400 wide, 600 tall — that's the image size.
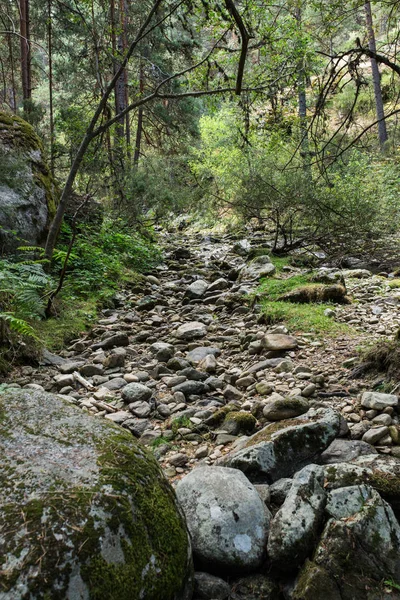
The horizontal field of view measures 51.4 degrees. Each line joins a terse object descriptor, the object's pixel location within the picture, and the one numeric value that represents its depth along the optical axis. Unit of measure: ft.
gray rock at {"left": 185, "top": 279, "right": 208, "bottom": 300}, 25.60
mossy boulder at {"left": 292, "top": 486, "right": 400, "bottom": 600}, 5.67
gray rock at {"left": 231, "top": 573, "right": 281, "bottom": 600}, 5.98
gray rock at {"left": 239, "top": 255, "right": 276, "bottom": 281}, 28.14
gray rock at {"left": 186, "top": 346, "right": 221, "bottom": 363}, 16.47
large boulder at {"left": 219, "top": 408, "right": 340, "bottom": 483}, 8.31
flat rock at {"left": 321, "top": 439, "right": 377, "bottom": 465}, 8.71
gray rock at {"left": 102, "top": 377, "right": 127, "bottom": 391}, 14.23
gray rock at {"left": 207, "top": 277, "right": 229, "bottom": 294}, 27.09
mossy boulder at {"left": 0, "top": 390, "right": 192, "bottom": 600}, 4.36
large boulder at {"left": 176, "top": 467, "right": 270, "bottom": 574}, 6.30
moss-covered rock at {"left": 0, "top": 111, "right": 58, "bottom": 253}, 21.67
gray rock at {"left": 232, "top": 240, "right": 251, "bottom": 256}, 37.18
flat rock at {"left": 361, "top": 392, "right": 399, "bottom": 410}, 10.30
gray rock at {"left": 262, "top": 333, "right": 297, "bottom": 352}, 15.94
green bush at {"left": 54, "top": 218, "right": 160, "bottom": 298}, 24.36
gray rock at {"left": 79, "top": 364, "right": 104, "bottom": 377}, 15.23
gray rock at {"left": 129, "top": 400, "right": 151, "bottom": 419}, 12.38
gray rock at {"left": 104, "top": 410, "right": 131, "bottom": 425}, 11.86
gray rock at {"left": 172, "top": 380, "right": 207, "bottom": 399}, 13.67
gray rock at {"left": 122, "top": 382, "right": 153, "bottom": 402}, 13.23
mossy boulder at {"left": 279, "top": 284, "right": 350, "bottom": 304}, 21.22
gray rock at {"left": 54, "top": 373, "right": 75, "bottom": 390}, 13.96
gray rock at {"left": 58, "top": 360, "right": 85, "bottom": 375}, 15.23
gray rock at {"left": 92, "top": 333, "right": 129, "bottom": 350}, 17.99
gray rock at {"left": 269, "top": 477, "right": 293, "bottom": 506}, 7.61
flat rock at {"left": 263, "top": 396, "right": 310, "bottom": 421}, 10.85
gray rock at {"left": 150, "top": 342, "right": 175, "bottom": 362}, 16.74
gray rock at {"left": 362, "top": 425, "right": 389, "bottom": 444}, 9.19
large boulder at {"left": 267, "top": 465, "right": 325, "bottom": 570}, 6.20
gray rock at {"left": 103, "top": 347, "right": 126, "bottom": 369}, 15.99
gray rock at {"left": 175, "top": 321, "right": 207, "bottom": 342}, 18.95
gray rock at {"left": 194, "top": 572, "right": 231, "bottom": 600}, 5.89
